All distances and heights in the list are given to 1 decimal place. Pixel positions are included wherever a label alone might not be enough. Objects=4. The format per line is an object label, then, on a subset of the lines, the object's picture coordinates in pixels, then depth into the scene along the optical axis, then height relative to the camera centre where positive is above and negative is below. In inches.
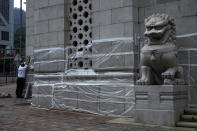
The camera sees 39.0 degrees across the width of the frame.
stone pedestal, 270.8 -32.3
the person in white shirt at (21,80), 557.2 -17.7
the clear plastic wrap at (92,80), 338.3 -12.2
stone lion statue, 283.3 +17.8
